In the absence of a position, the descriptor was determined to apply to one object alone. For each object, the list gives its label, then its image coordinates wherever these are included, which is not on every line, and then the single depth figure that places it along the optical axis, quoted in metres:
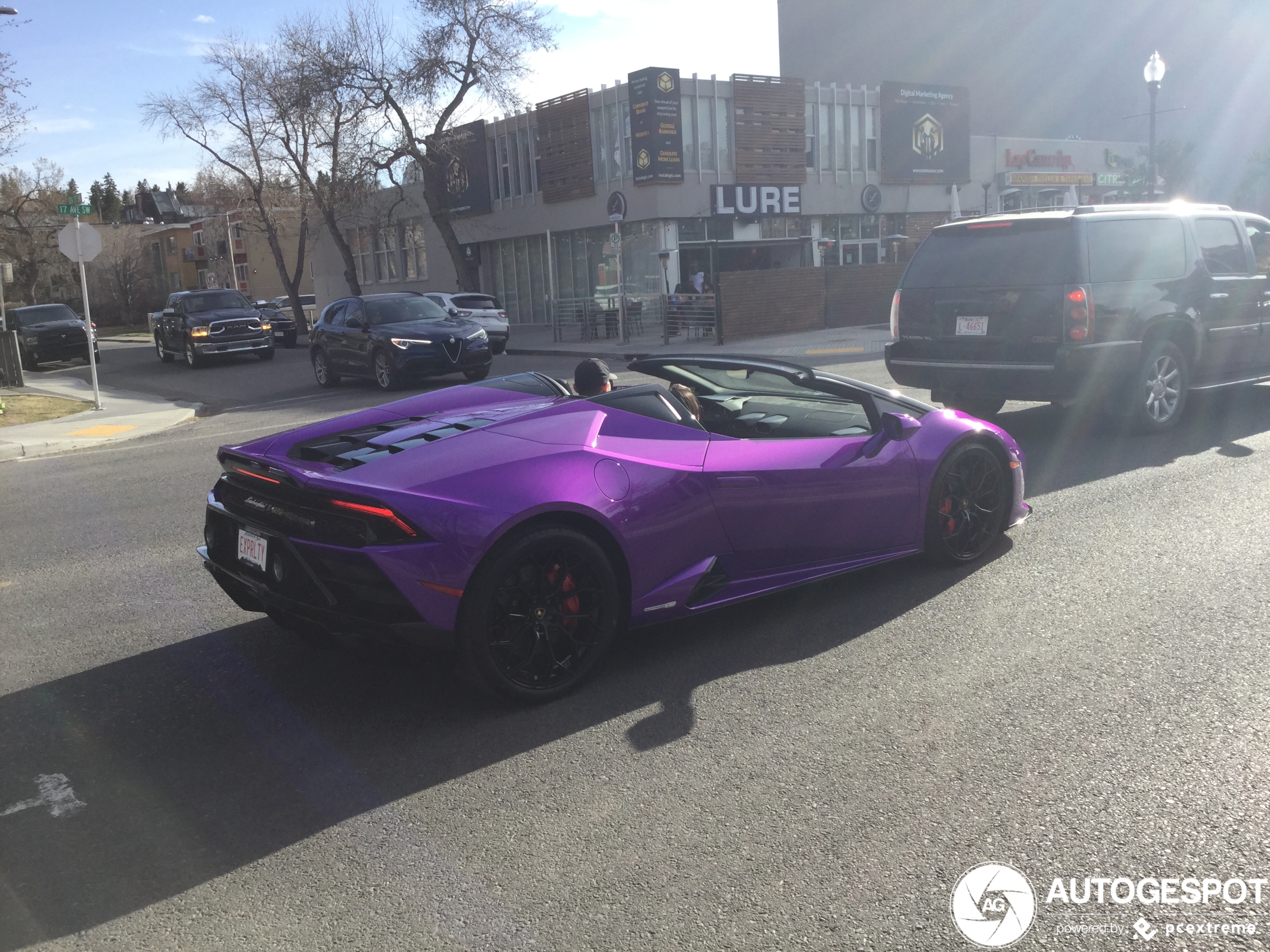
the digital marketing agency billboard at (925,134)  42.94
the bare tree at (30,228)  41.31
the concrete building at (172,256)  94.69
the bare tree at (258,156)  43.12
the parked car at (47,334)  31.36
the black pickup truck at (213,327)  27.16
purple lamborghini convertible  3.90
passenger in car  5.19
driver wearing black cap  5.07
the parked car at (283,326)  38.59
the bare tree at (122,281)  73.06
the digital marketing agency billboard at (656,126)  35.64
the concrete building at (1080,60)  80.50
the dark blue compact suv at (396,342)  18.25
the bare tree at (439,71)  37.78
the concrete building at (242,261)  81.81
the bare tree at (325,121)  38.41
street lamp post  24.22
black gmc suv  8.64
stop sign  17.09
